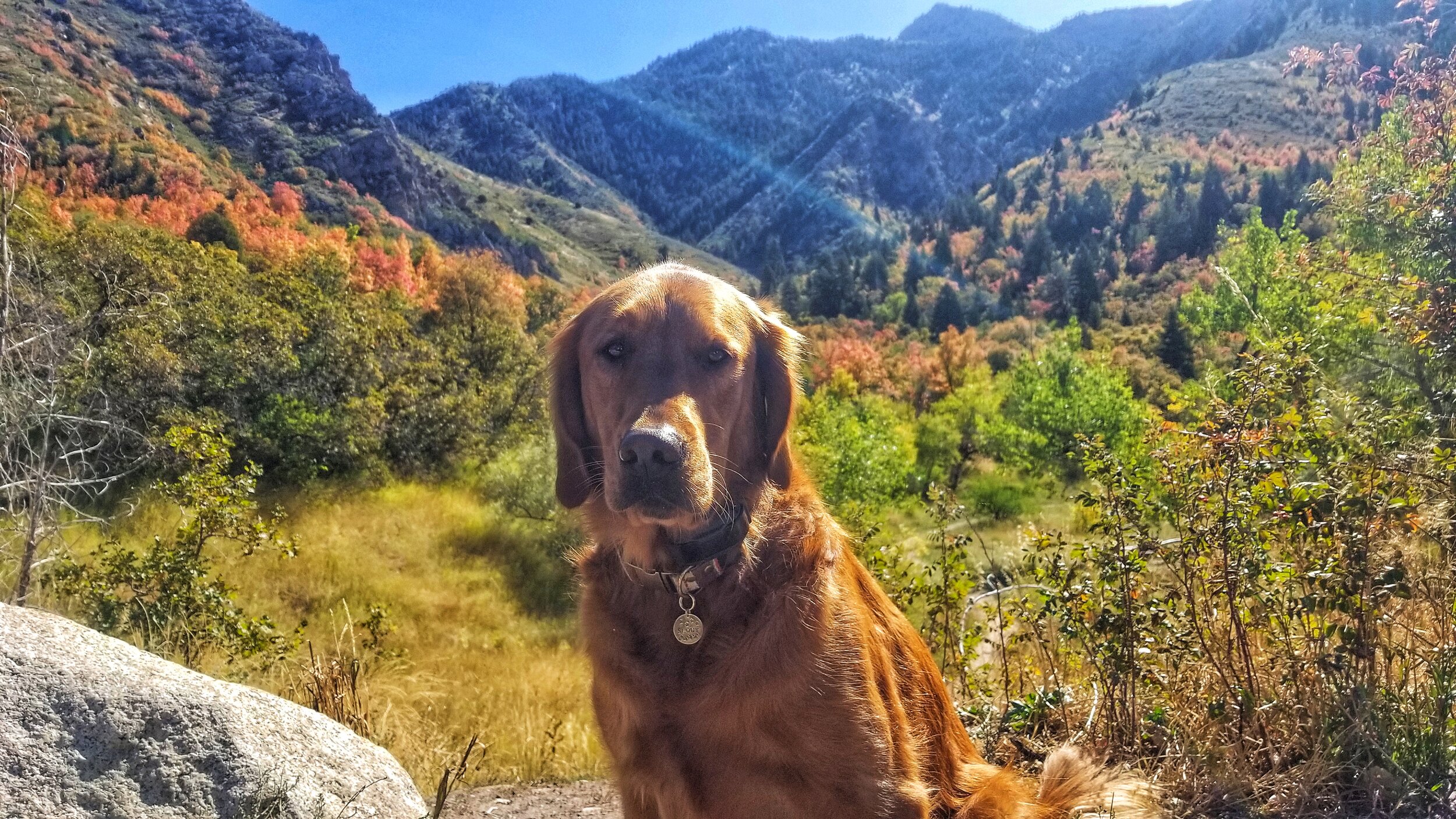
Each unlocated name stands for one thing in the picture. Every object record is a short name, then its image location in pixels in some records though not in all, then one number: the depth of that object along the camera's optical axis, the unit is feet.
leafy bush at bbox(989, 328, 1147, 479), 86.53
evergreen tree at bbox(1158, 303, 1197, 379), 145.18
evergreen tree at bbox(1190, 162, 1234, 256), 220.84
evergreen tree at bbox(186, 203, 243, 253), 81.15
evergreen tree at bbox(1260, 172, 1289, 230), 202.69
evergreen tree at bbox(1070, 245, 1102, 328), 205.57
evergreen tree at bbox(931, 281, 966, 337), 212.43
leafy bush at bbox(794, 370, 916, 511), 55.26
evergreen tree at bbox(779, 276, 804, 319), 215.51
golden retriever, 6.70
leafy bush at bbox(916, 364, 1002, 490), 101.19
